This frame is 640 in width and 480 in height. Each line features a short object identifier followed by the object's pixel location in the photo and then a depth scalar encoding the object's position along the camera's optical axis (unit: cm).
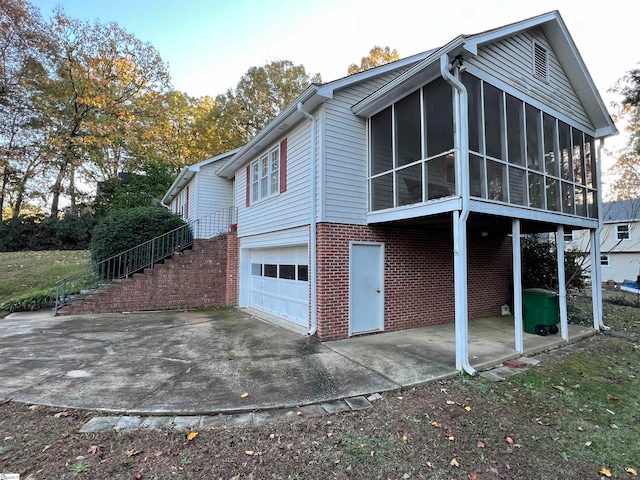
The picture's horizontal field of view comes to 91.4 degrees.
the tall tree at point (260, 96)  2327
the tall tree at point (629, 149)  1157
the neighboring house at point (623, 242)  2186
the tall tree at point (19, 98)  1702
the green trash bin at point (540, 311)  729
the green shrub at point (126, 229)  1052
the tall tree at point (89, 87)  1859
